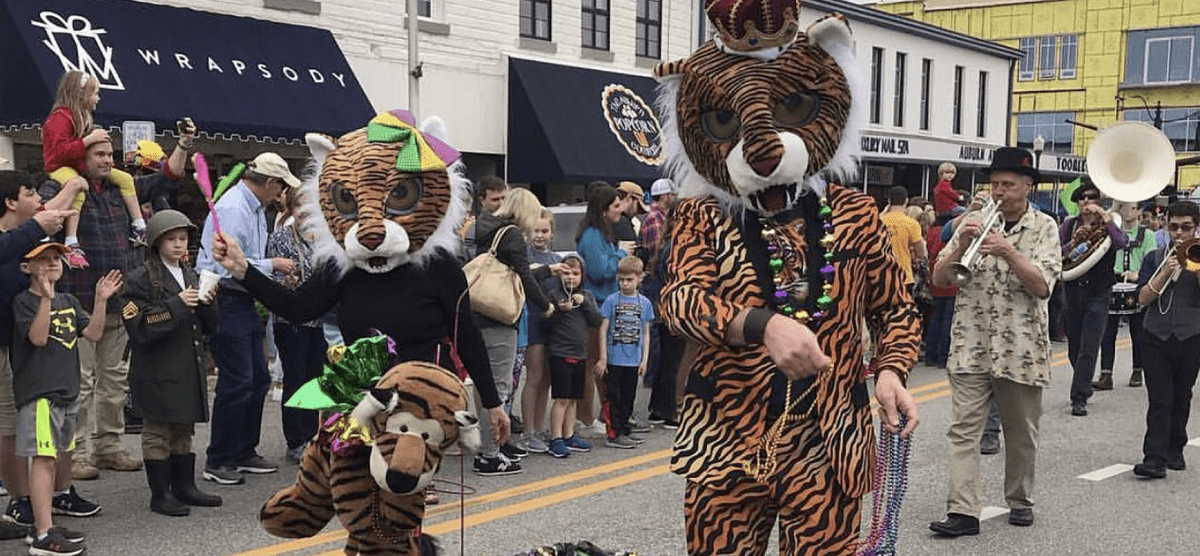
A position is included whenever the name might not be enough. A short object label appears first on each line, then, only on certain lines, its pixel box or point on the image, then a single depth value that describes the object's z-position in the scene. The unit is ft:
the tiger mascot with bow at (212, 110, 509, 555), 13.05
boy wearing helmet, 18.98
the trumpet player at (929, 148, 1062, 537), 18.53
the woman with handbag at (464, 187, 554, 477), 22.72
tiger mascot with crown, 10.46
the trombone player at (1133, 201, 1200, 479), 23.04
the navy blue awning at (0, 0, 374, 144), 40.01
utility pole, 49.55
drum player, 34.12
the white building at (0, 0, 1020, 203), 49.96
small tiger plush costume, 11.12
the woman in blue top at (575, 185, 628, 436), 25.86
